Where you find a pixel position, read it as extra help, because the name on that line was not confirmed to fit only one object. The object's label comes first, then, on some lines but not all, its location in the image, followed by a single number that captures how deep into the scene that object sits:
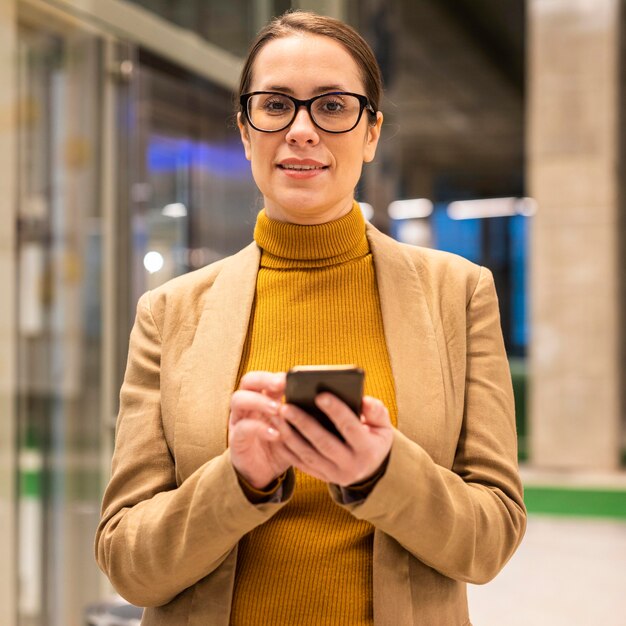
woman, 1.31
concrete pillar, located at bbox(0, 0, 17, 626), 3.43
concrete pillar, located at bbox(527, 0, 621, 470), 8.51
